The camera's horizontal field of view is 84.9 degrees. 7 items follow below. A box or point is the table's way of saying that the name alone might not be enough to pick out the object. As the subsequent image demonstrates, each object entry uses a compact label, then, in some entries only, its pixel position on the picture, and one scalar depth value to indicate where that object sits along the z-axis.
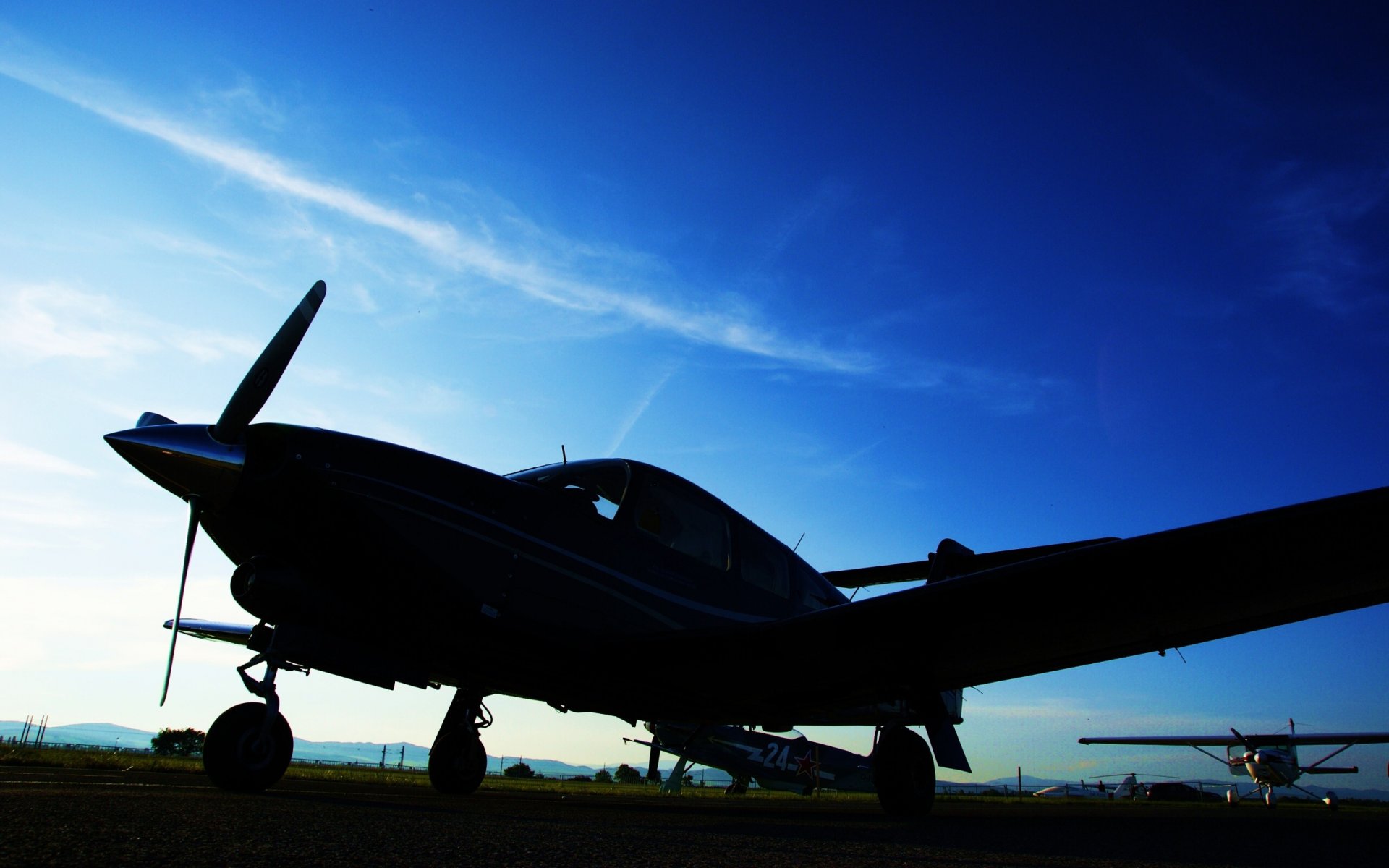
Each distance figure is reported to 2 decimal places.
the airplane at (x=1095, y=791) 58.41
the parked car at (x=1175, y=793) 58.94
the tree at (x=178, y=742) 53.75
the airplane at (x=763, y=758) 20.38
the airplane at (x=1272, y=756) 40.31
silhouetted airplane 4.91
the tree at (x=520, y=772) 46.88
